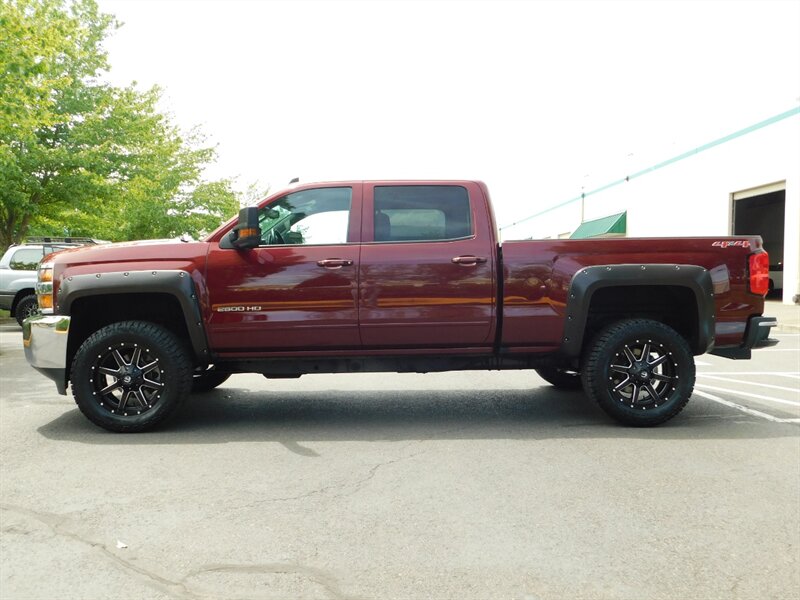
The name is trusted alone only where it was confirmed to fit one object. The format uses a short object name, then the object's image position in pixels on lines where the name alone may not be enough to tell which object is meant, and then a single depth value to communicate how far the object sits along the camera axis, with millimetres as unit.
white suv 15461
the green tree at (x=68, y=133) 13789
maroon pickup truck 5766
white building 21250
